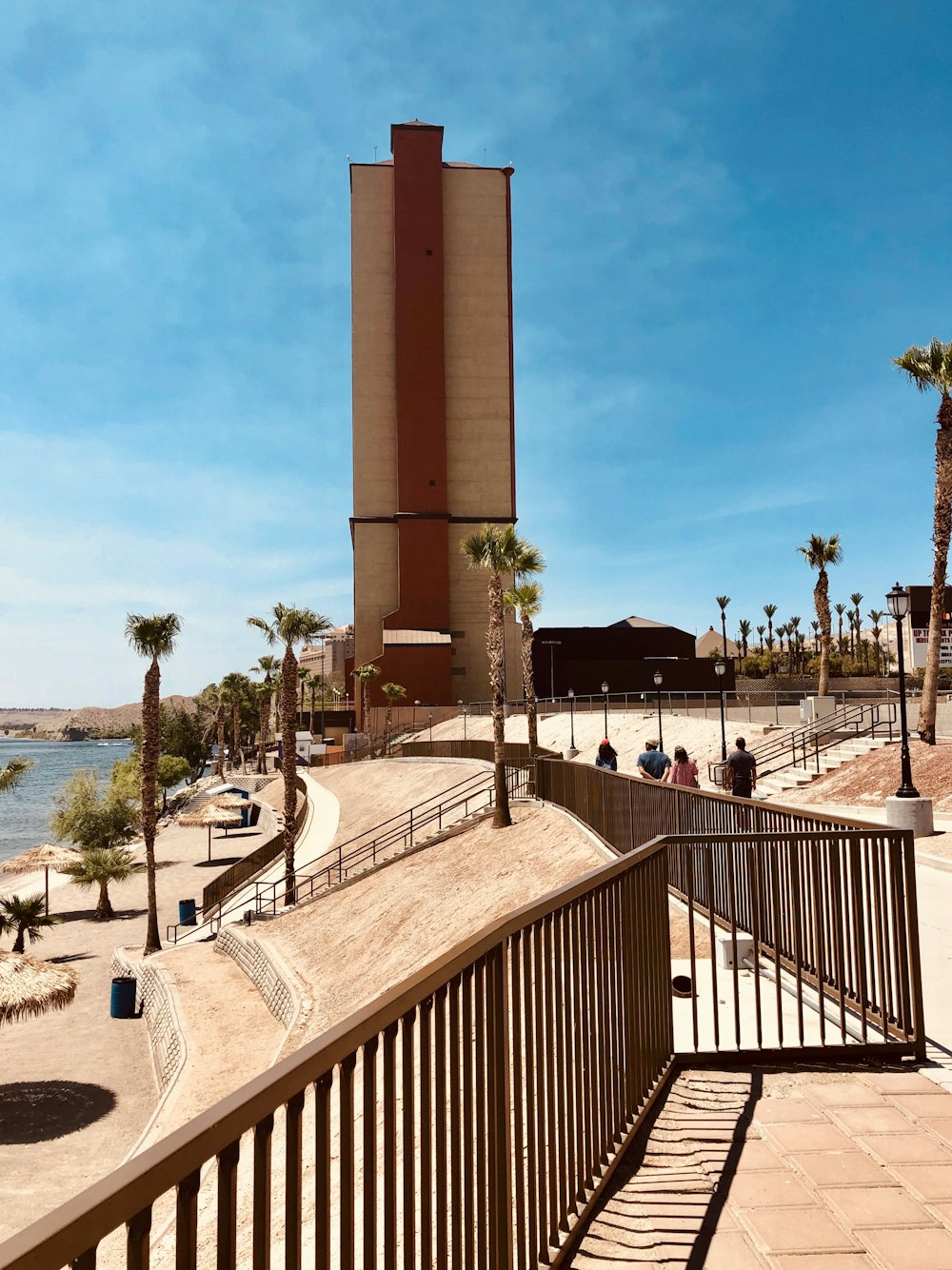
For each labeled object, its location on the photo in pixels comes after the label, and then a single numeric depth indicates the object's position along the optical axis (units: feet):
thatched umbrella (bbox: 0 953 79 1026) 61.05
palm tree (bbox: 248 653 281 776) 279.69
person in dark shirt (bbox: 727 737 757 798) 54.70
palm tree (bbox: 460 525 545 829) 103.30
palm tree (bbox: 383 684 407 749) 233.76
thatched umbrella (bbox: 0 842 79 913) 117.29
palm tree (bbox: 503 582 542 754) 115.75
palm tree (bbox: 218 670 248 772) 340.67
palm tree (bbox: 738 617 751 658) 439.22
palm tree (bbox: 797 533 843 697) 149.18
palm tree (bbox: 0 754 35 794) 113.50
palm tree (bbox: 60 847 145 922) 114.83
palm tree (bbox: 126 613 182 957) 102.22
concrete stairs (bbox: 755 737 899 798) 83.15
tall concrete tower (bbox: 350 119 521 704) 258.16
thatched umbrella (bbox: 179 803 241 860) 152.56
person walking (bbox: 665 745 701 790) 51.44
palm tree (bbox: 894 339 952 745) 85.66
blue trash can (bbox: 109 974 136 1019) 73.20
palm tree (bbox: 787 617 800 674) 365.34
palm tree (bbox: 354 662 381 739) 240.12
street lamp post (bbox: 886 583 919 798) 57.57
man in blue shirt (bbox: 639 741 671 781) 56.08
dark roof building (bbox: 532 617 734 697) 256.73
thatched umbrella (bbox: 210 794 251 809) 167.22
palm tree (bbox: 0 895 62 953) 89.40
